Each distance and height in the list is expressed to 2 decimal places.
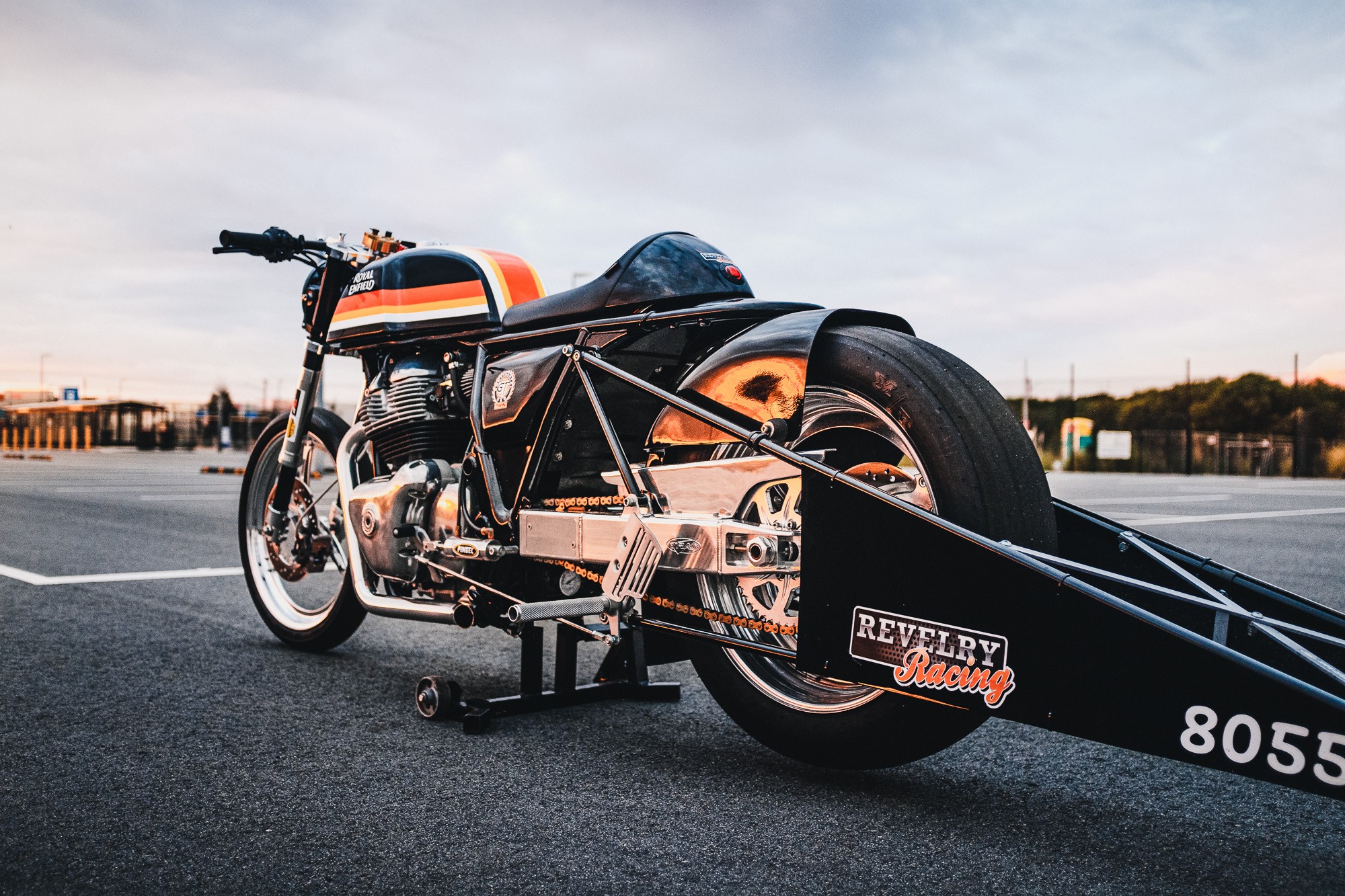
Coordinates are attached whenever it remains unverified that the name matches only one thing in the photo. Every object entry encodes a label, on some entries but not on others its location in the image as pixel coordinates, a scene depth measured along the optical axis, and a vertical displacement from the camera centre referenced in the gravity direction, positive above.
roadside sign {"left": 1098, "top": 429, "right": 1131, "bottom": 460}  37.09 +0.05
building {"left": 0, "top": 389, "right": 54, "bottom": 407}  57.28 +2.14
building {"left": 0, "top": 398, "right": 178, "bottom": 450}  47.09 +0.53
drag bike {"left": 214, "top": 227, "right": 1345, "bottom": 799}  1.76 -0.21
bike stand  2.85 -0.73
